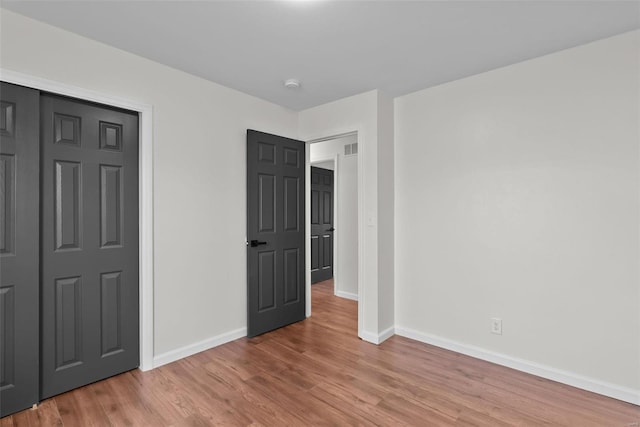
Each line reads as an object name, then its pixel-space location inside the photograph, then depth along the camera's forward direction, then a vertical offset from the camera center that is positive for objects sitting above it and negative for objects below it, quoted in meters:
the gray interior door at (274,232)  3.25 -0.18
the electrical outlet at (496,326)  2.74 -0.95
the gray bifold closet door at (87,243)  2.18 -0.20
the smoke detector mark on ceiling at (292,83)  2.94 +1.19
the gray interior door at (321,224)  5.68 -0.18
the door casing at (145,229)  2.56 -0.11
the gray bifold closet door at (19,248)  1.98 -0.20
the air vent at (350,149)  4.75 +0.96
